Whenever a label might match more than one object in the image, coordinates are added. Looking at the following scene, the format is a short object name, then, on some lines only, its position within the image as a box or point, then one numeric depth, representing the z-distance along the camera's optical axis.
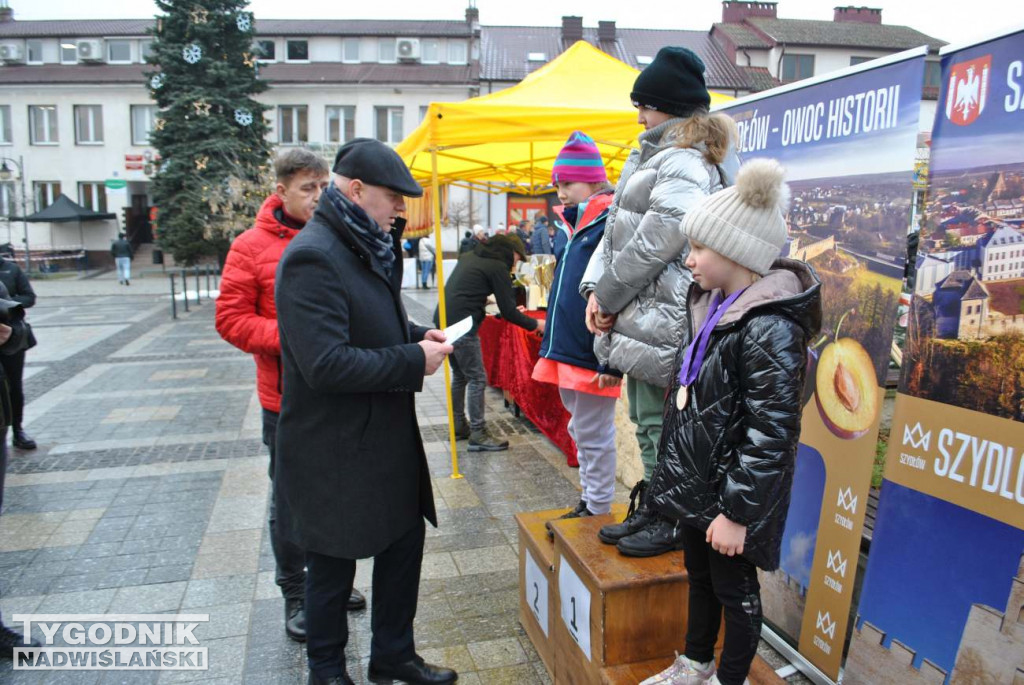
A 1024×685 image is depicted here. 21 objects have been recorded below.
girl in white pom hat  1.79
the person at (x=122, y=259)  24.17
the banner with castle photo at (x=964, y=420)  1.89
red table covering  5.64
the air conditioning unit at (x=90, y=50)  34.56
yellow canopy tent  4.83
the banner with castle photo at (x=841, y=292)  2.31
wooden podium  2.23
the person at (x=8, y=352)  2.88
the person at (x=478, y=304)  5.53
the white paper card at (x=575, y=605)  2.35
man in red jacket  2.88
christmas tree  23.02
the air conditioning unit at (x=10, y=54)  34.97
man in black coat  2.09
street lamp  30.27
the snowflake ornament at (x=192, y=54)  23.12
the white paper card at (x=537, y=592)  2.79
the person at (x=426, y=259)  19.61
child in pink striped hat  3.05
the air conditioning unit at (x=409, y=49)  34.38
